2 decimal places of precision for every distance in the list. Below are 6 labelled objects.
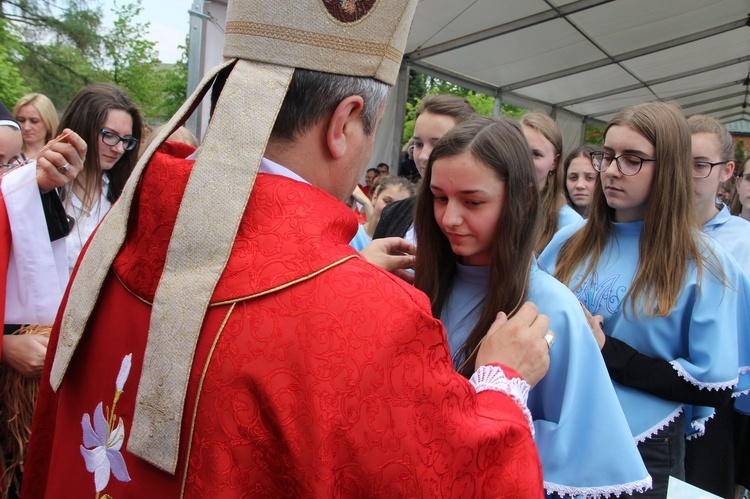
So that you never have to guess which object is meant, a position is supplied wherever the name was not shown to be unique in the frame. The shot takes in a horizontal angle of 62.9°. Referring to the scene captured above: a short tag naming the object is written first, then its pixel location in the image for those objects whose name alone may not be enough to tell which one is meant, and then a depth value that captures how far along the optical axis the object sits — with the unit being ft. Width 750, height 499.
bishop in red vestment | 3.08
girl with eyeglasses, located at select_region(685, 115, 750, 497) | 9.89
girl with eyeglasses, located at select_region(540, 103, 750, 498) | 7.00
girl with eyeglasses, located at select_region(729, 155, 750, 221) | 15.75
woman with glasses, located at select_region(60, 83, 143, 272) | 9.80
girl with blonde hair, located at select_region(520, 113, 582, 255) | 11.35
